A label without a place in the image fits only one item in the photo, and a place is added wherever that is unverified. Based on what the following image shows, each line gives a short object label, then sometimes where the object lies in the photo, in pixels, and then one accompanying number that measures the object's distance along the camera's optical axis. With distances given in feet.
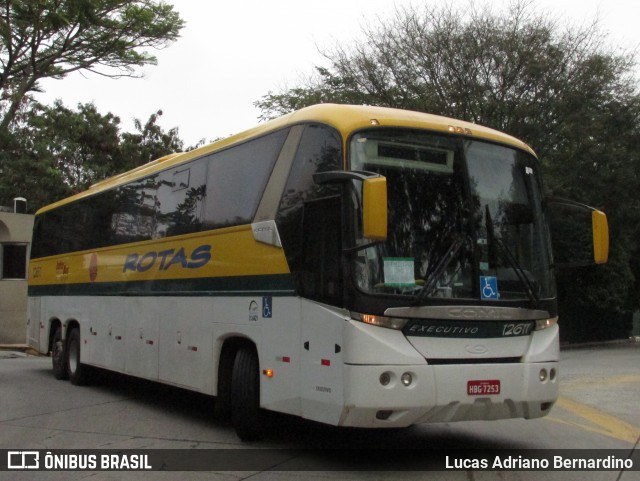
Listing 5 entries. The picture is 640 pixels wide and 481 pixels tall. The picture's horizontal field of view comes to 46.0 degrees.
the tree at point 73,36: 76.13
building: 84.17
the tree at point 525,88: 81.25
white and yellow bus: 22.11
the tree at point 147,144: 113.29
